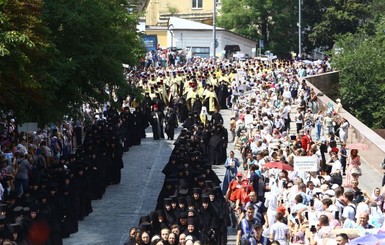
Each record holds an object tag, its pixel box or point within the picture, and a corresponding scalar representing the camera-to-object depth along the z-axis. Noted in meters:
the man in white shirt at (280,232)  22.28
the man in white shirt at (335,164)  29.34
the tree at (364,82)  68.94
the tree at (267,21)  96.03
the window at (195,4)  116.31
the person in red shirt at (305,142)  34.72
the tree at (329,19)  93.56
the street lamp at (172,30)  91.07
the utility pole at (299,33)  86.81
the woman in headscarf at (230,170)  30.27
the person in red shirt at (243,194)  26.13
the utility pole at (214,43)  73.35
